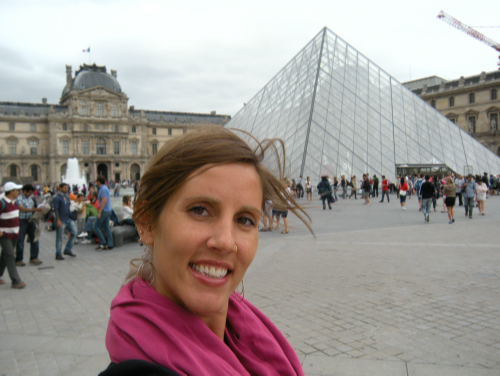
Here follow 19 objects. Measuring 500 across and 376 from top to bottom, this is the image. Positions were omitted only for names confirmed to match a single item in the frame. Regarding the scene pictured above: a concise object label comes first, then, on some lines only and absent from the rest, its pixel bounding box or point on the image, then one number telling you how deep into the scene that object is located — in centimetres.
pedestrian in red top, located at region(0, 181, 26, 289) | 524
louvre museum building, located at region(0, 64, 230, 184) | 6456
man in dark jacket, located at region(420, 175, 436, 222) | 1091
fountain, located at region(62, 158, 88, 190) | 6016
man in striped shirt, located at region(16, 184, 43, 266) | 673
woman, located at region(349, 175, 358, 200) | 1869
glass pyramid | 1938
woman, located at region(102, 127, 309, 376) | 77
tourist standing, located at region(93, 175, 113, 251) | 807
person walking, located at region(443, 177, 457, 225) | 1061
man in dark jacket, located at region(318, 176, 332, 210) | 1319
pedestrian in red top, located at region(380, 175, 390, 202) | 1675
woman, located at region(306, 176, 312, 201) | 1636
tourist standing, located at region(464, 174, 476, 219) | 1146
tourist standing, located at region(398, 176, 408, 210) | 1361
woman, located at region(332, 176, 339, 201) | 1801
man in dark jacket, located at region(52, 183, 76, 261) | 736
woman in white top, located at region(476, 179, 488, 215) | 1225
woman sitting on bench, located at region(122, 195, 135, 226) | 911
